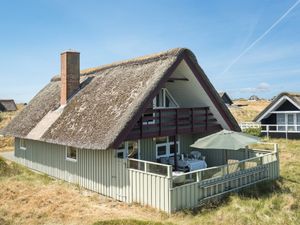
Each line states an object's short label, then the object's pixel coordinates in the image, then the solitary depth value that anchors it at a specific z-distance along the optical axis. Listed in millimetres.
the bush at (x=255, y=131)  32375
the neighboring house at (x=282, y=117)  30731
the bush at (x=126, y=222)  9898
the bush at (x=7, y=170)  18059
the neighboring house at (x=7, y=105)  85438
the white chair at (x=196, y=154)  18328
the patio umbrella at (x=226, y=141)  13602
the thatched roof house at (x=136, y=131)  12477
